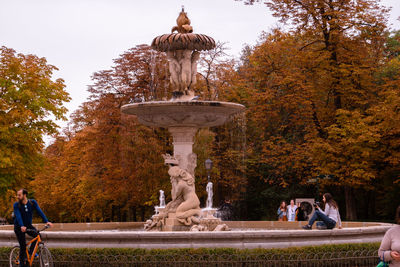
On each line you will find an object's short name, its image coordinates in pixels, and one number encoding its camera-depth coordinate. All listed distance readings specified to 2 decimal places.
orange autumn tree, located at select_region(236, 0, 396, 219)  25.66
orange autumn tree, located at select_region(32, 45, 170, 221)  29.95
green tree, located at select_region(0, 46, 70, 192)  26.59
